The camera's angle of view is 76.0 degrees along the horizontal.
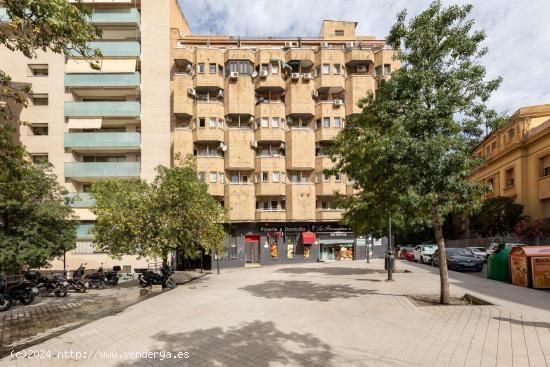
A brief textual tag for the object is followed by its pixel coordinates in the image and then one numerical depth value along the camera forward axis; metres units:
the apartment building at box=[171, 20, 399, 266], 32.12
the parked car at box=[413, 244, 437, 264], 28.89
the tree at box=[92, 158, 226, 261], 16.72
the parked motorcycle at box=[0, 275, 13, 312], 12.33
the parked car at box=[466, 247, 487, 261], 33.67
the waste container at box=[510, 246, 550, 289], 14.08
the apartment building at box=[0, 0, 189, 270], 28.34
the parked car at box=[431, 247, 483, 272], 22.03
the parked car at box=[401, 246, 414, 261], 33.62
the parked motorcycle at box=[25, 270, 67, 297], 15.30
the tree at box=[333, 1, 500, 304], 9.82
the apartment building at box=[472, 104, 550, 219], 33.53
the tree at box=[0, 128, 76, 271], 15.84
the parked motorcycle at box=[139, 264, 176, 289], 17.14
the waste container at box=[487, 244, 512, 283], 16.56
